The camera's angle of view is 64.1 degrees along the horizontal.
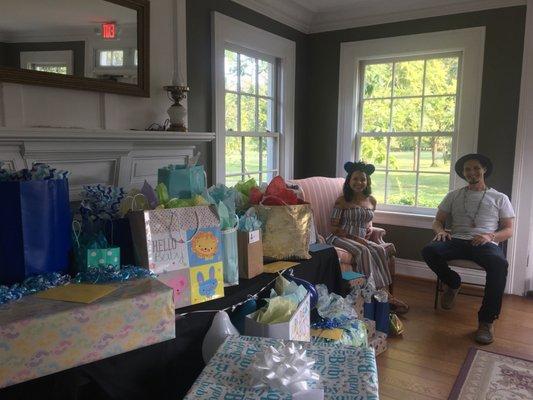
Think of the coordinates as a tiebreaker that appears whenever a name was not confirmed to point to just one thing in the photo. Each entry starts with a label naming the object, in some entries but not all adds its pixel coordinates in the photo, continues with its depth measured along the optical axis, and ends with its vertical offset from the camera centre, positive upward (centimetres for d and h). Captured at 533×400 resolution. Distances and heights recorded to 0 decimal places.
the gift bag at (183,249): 143 -36
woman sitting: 312 -66
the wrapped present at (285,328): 141 -62
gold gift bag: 202 -41
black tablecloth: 116 -67
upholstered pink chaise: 346 -46
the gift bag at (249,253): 183 -47
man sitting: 310 -62
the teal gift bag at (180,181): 175 -16
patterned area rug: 219 -126
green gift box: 141 -38
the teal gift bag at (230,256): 169 -45
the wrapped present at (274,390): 97 -56
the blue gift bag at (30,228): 129 -27
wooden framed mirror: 199 +51
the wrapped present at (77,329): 103 -48
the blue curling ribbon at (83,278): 123 -41
